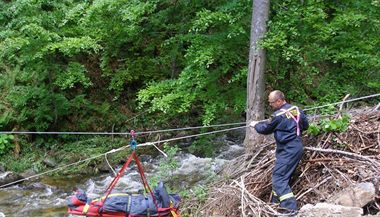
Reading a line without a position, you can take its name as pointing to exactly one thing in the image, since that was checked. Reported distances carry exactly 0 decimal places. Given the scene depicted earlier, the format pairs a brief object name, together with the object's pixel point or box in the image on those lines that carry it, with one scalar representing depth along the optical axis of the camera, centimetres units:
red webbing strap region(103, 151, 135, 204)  534
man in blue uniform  584
